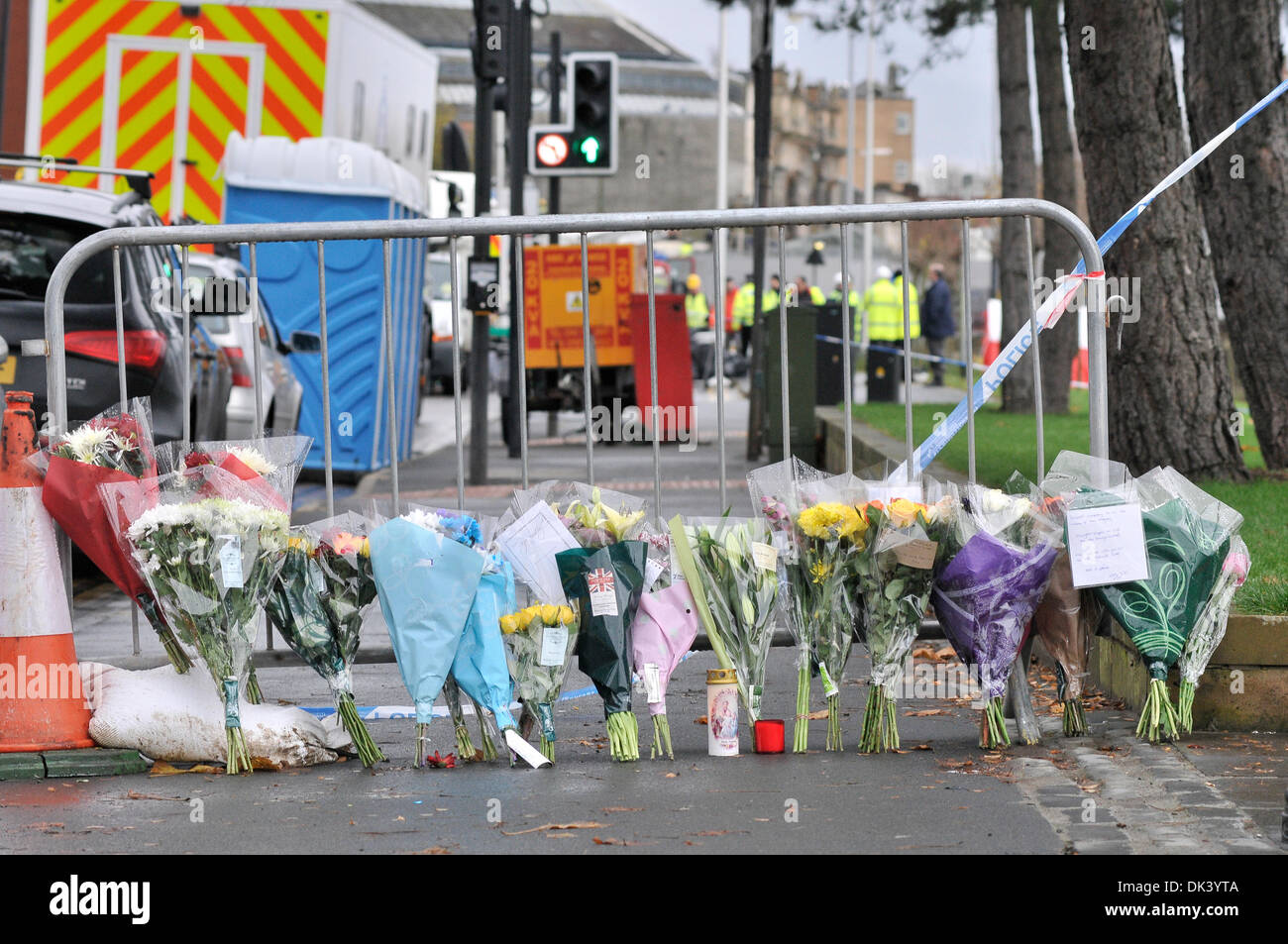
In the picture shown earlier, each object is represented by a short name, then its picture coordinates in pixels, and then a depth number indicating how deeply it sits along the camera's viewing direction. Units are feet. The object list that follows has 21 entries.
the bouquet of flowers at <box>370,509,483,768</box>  36.94
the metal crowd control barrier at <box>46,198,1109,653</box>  39.65
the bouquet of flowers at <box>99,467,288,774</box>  36.37
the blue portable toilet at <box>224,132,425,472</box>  95.61
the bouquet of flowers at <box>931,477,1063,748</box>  37.17
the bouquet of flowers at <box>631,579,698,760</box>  37.99
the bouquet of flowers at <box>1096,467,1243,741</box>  37.14
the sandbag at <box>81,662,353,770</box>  37.55
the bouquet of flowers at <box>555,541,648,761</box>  37.32
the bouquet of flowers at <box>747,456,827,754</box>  37.91
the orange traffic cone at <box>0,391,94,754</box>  37.76
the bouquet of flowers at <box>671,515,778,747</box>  37.93
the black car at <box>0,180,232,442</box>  57.41
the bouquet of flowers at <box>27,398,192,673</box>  37.58
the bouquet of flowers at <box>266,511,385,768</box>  37.68
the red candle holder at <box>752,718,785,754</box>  38.47
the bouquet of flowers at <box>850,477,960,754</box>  37.32
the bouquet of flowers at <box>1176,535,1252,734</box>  37.32
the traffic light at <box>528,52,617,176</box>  104.58
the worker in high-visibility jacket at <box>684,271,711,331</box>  243.03
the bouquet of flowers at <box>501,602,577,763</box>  37.09
